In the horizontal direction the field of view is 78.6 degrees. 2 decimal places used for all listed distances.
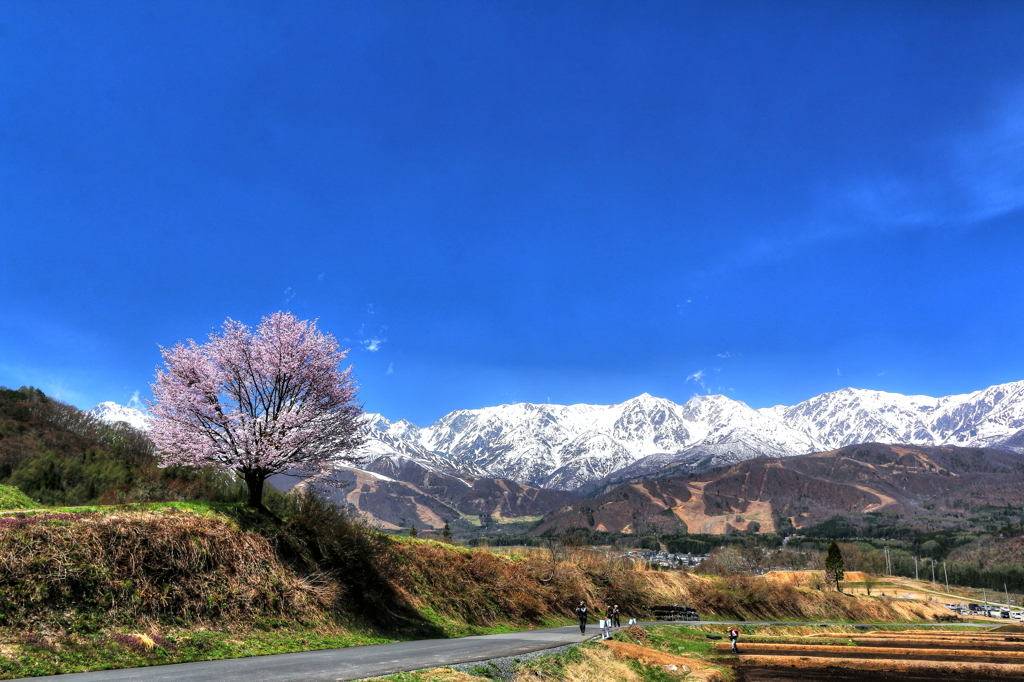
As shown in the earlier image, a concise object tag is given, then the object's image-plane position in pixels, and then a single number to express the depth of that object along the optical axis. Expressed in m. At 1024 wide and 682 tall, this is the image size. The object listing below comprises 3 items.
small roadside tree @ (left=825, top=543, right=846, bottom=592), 112.19
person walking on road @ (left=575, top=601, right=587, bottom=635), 35.25
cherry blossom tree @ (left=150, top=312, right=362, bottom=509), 27.50
